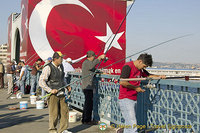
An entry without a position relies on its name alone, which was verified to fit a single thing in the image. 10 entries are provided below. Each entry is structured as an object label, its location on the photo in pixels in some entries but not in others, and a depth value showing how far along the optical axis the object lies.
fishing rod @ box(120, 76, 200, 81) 4.09
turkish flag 17.41
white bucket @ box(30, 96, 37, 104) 10.39
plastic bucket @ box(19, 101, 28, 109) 9.10
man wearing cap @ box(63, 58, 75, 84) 9.38
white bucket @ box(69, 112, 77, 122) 6.93
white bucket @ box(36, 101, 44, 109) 9.12
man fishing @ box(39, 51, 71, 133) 5.18
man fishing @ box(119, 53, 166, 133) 4.13
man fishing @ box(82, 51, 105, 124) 6.46
